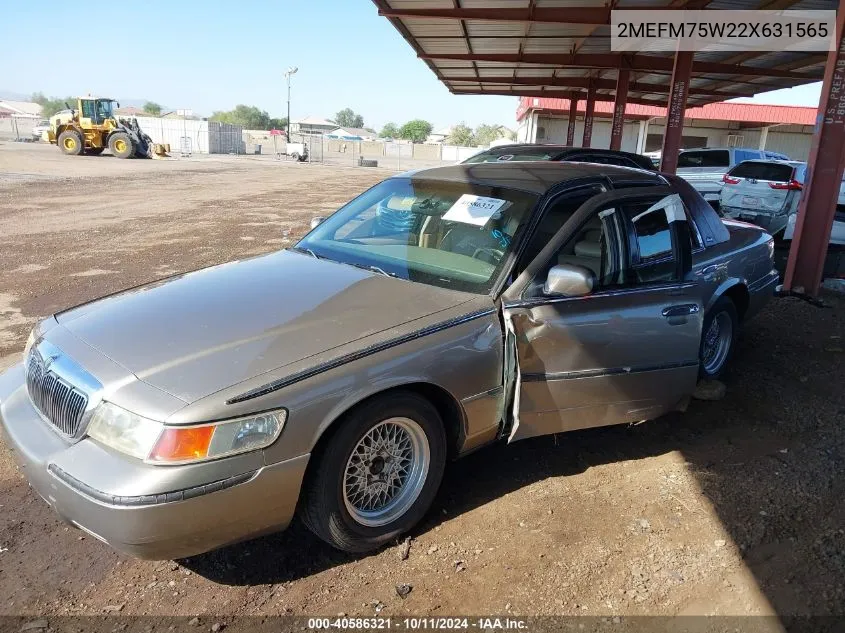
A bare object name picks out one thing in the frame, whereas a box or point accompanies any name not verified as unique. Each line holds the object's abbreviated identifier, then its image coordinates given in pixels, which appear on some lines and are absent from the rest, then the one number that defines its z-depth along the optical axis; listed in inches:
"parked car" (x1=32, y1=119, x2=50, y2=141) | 2125.1
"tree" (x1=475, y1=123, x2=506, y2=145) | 5346.0
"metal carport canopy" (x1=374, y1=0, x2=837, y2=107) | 463.2
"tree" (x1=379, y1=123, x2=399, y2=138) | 6625.5
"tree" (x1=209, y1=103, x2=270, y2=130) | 5772.6
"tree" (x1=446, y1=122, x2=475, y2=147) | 5231.3
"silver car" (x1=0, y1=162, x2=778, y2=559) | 91.0
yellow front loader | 1293.1
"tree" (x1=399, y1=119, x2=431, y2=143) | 5526.6
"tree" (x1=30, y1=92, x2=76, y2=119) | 5599.4
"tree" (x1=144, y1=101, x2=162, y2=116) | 5878.0
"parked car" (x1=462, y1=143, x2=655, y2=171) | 358.3
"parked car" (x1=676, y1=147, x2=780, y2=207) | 652.7
